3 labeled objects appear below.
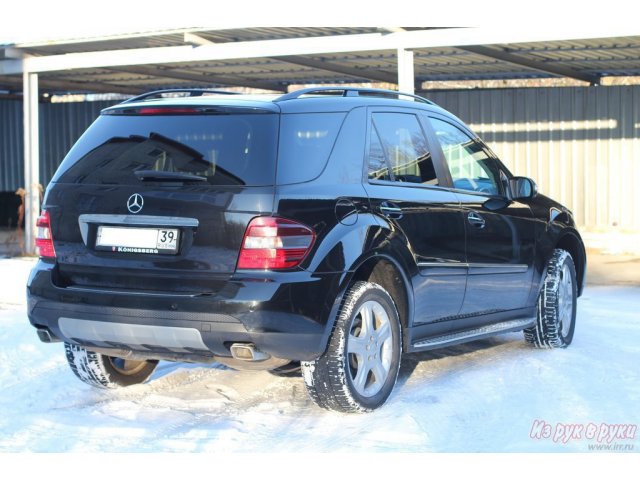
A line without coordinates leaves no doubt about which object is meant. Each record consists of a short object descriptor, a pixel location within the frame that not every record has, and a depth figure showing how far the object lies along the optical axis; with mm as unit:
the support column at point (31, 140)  16938
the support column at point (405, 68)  14000
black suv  5387
